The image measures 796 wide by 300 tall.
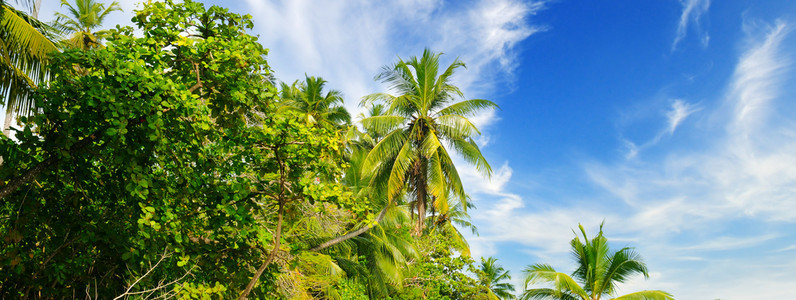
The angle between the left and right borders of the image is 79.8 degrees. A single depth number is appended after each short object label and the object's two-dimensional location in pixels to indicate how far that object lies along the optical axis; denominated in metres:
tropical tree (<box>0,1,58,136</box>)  7.95
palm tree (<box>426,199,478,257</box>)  20.52
